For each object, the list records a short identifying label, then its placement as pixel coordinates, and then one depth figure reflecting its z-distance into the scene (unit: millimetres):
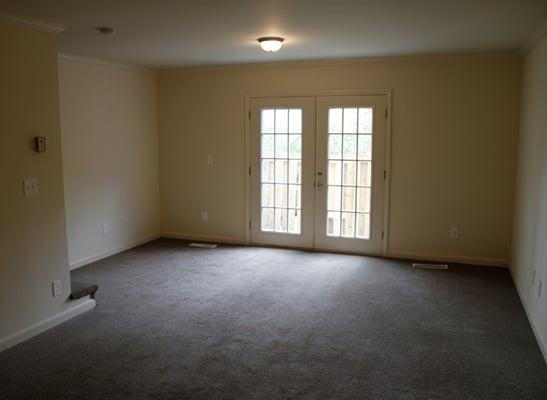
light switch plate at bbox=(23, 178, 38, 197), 3541
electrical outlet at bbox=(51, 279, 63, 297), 3824
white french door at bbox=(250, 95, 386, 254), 5781
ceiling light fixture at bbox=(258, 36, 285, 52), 4342
